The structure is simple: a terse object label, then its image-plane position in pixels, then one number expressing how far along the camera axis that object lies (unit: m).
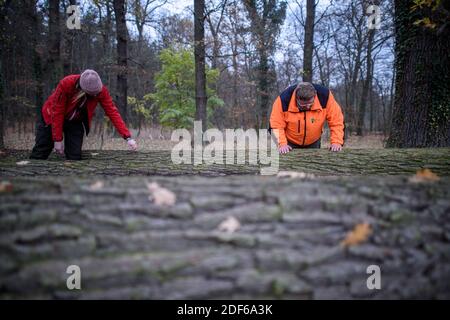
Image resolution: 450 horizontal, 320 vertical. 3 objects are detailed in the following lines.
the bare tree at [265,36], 11.21
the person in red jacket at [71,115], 3.82
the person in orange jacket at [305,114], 4.14
